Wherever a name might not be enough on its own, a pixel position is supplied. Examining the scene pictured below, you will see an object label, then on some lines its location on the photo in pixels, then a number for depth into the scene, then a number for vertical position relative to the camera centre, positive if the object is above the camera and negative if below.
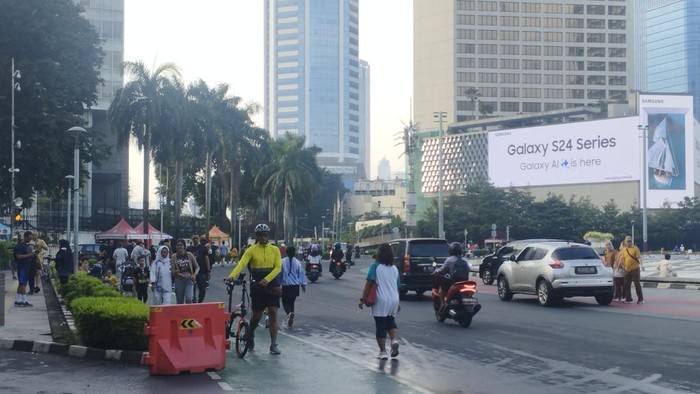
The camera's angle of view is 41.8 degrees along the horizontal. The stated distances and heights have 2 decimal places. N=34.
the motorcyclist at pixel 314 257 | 38.22 -1.55
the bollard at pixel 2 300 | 16.98 -1.50
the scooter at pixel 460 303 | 17.72 -1.61
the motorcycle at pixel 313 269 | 38.12 -2.04
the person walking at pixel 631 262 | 24.52 -1.10
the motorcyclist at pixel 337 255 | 41.25 -1.57
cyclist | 13.71 -0.82
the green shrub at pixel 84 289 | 18.62 -1.49
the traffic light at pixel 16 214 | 39.97 +0.23
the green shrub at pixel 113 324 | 13.62 -1.58
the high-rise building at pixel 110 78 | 88.56 +14.08
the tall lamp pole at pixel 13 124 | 38.62 +4.05
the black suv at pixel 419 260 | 25.98 -1.13
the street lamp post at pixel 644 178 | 70.74 +3.42
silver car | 23.02 -1.33
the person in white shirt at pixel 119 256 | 31.90 -1.27
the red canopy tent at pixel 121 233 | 53.59 -0.79
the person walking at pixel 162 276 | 17.95 -1.11
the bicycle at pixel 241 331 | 13.53 -1.66
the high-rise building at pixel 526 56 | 143.88 +26.17
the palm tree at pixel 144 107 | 53.06 +6.53
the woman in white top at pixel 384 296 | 13.23 -1.10
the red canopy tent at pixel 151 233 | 53.88 -0.85
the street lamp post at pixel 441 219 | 65.21 +0.11
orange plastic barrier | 11.93 -1.58
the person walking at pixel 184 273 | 18.12 -1.05
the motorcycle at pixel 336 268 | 41.03 -2.14
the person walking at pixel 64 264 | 24.86 -1.21
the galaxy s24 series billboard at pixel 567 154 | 107.50 +8.29
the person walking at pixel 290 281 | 17.94 -1.19
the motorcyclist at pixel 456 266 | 17.98 -0.90
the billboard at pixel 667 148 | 107.38 +8.54
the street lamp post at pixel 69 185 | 42.52 +1.68
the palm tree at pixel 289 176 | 84.50 +4.10
